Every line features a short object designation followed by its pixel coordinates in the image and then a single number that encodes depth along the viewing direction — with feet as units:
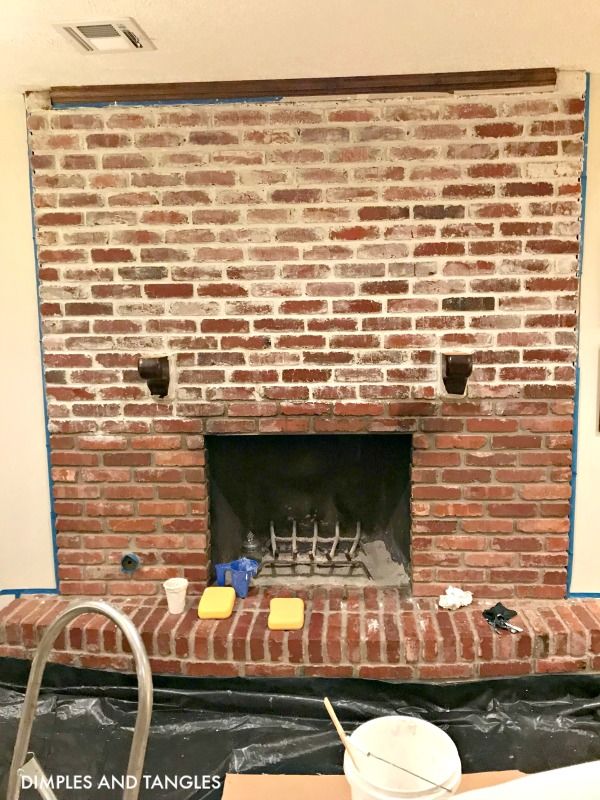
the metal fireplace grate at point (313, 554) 8.10
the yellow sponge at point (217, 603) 7.19
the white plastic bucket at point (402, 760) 4.25
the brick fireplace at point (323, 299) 6.96
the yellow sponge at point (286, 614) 6.98
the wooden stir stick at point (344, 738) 4.29
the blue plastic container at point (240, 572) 7.64
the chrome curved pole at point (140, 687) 3.45
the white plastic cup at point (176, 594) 7.25
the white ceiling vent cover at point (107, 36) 5.52
